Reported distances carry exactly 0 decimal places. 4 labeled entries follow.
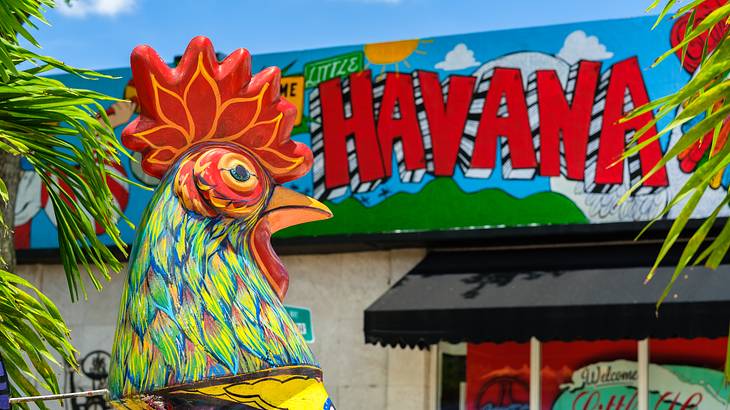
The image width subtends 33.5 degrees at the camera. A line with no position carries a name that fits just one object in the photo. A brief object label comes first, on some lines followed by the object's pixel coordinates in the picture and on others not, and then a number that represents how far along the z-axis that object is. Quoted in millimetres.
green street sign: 6363
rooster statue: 3656
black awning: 8930
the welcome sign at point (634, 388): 9969
